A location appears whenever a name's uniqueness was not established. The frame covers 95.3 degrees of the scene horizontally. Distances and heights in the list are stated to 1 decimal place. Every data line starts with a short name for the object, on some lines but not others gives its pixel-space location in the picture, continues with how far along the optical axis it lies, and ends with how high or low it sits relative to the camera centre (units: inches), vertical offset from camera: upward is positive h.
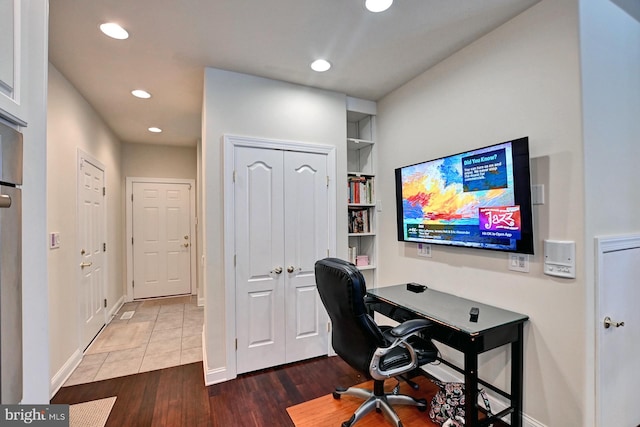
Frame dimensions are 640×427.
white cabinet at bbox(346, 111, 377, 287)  126.1 +5.2
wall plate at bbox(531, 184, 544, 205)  69.2 +5.0
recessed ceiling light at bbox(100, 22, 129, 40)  75.9 +50.7
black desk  64.7 -27.2
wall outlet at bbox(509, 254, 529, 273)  72.4 -12.0
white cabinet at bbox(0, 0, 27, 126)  30.4 +17.8
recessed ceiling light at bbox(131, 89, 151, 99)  116.6 +51.5
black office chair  66.5 -29.7
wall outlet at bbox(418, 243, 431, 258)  101.8 -11.9
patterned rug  77.6 -53.9
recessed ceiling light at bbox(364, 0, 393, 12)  67.9 +50.2
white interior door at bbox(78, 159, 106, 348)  119.0 -12.2
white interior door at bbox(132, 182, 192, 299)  194.7 -13.4
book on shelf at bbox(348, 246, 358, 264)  125.0 -16.3
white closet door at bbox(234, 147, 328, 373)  101.6 -12.7
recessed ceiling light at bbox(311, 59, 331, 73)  94.8 +50.8
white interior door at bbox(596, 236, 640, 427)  63.5 -27.8
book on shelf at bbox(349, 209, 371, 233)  127.5 -1.7
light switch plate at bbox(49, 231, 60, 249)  94.4 -6.2
